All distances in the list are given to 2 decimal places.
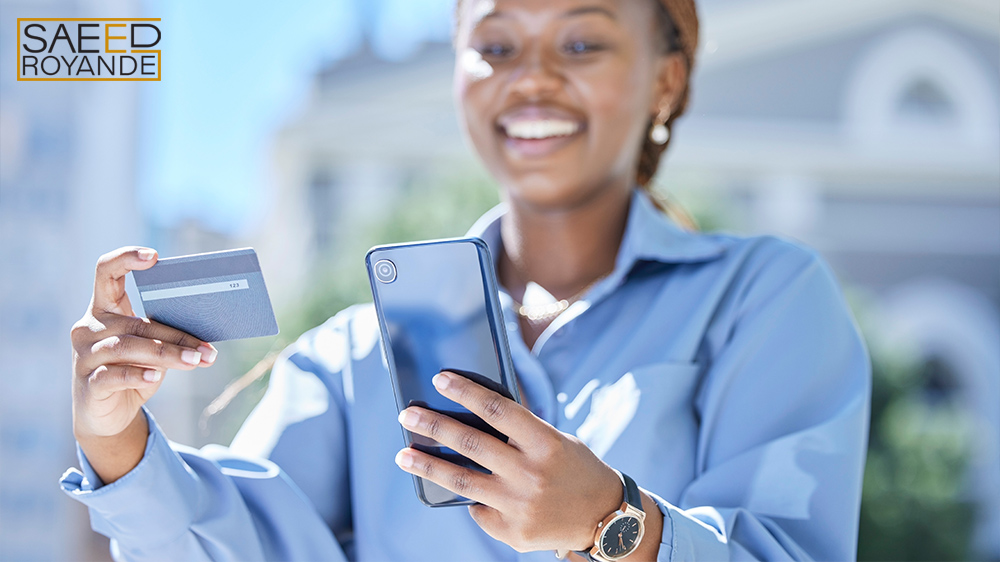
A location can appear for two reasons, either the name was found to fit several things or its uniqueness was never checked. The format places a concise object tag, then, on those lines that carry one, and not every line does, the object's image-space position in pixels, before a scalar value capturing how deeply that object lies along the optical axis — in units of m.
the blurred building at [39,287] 10.55
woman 0.94
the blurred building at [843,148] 12.22
